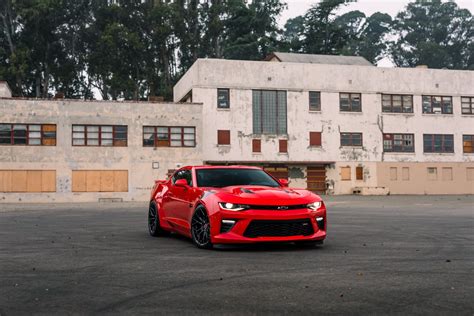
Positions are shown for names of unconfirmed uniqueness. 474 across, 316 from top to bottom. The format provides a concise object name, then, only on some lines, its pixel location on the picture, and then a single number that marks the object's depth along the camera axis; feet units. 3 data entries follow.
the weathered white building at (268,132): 142.51
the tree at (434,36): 296.51
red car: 29.40
